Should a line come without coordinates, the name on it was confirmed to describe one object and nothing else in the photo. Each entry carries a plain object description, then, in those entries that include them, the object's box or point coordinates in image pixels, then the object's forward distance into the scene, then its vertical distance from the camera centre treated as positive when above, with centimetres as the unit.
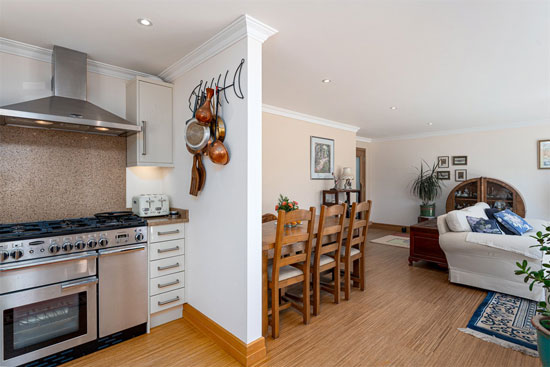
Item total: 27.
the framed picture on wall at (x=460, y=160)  604 +57
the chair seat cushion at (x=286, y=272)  236 -77
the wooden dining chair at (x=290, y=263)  222 -67
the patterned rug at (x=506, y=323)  222 -128
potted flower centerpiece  283 -22
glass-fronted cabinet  521 -20
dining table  220 -50
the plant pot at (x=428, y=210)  612 -56
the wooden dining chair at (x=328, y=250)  260 -64
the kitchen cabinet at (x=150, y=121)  264 +66
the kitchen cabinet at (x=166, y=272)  247 -80
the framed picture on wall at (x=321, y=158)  500 +54
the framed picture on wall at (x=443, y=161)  627 +57
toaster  264 -18
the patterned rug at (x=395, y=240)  557 -119
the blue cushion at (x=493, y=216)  384 -47
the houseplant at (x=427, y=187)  614 -3
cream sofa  291 -83
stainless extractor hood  208 +64
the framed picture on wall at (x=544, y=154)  515 +59
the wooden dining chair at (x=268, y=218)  337 -39
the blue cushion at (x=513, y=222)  376 -53
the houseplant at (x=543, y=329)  169 -93
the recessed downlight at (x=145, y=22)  191 +118
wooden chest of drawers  393 -89
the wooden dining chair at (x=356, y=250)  297 -73
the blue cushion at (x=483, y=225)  340 -51
